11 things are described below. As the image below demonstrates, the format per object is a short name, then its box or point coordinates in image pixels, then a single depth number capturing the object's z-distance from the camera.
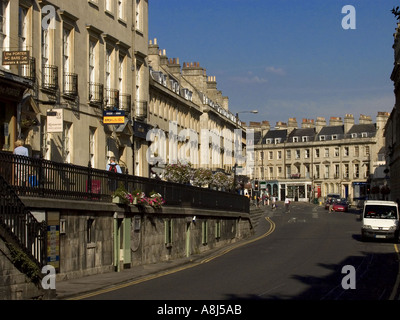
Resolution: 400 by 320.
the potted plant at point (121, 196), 25.94
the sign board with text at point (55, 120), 27.70
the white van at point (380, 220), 40.56
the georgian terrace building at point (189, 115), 54.81
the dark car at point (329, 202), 96.60
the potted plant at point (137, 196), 27.31
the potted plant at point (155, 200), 28.97
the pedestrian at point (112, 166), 29.05
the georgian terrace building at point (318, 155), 142.12
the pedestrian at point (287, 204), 87.69
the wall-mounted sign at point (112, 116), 33.53
